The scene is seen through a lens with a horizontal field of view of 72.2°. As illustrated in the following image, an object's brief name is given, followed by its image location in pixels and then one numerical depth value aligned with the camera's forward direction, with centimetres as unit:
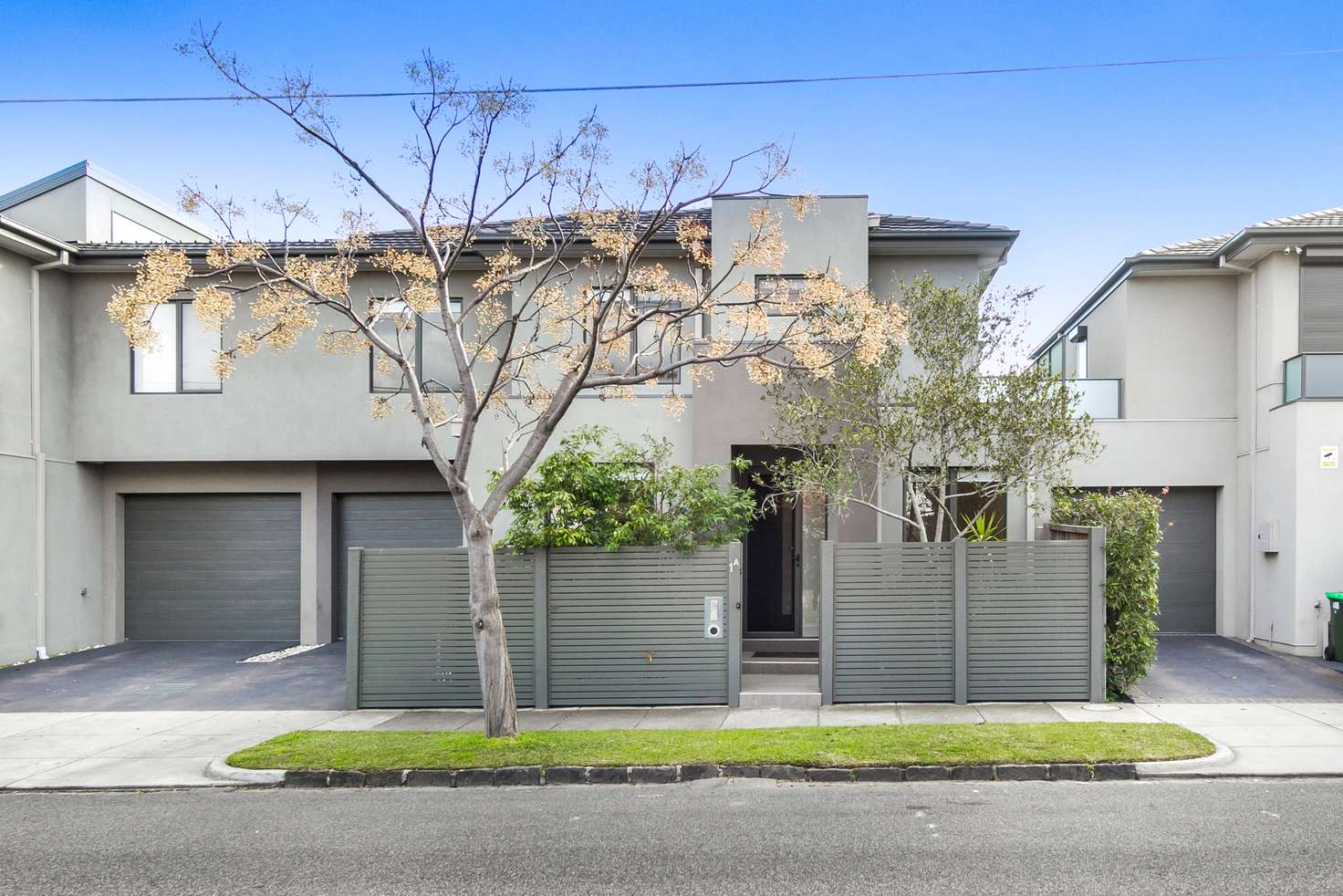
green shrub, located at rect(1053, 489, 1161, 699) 1056
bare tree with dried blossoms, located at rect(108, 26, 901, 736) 887
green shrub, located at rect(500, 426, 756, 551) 1080
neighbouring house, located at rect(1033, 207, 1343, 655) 1338
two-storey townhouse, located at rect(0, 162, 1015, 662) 1401
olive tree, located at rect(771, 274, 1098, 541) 1088
